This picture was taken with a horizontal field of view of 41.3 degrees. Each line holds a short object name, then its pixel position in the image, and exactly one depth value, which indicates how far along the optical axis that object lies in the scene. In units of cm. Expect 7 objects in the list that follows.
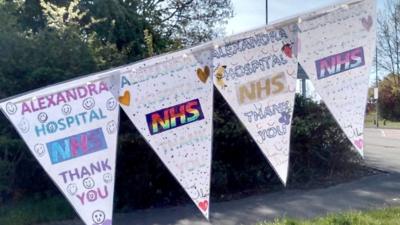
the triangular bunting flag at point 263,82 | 523
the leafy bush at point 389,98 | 4619
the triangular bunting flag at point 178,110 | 498
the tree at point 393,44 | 4134
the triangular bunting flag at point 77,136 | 456
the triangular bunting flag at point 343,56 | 537
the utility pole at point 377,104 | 4322
